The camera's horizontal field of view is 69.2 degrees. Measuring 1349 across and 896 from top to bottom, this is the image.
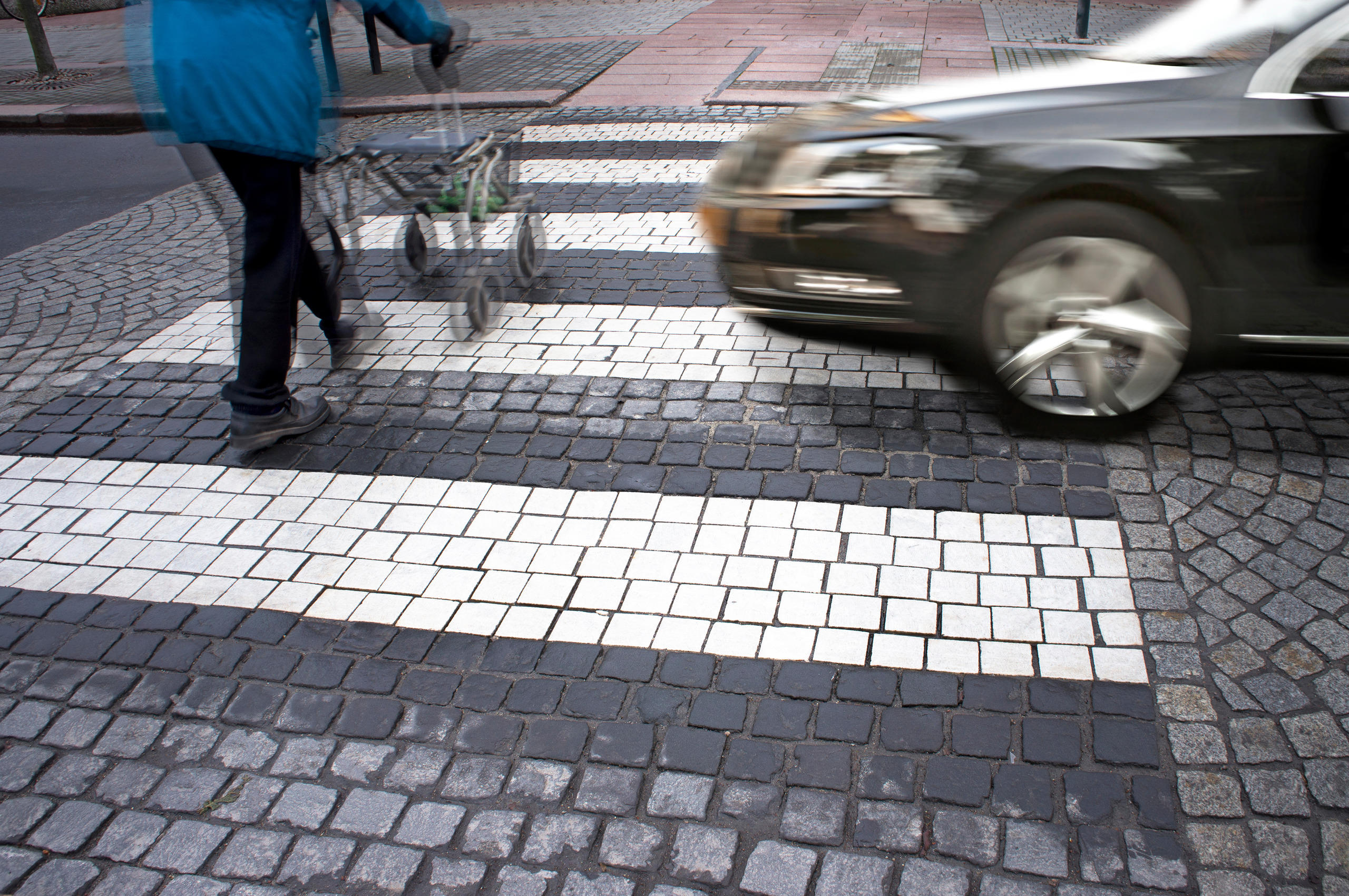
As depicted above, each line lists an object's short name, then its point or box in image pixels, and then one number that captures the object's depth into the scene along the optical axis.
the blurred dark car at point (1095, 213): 3.36
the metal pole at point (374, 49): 10.91
